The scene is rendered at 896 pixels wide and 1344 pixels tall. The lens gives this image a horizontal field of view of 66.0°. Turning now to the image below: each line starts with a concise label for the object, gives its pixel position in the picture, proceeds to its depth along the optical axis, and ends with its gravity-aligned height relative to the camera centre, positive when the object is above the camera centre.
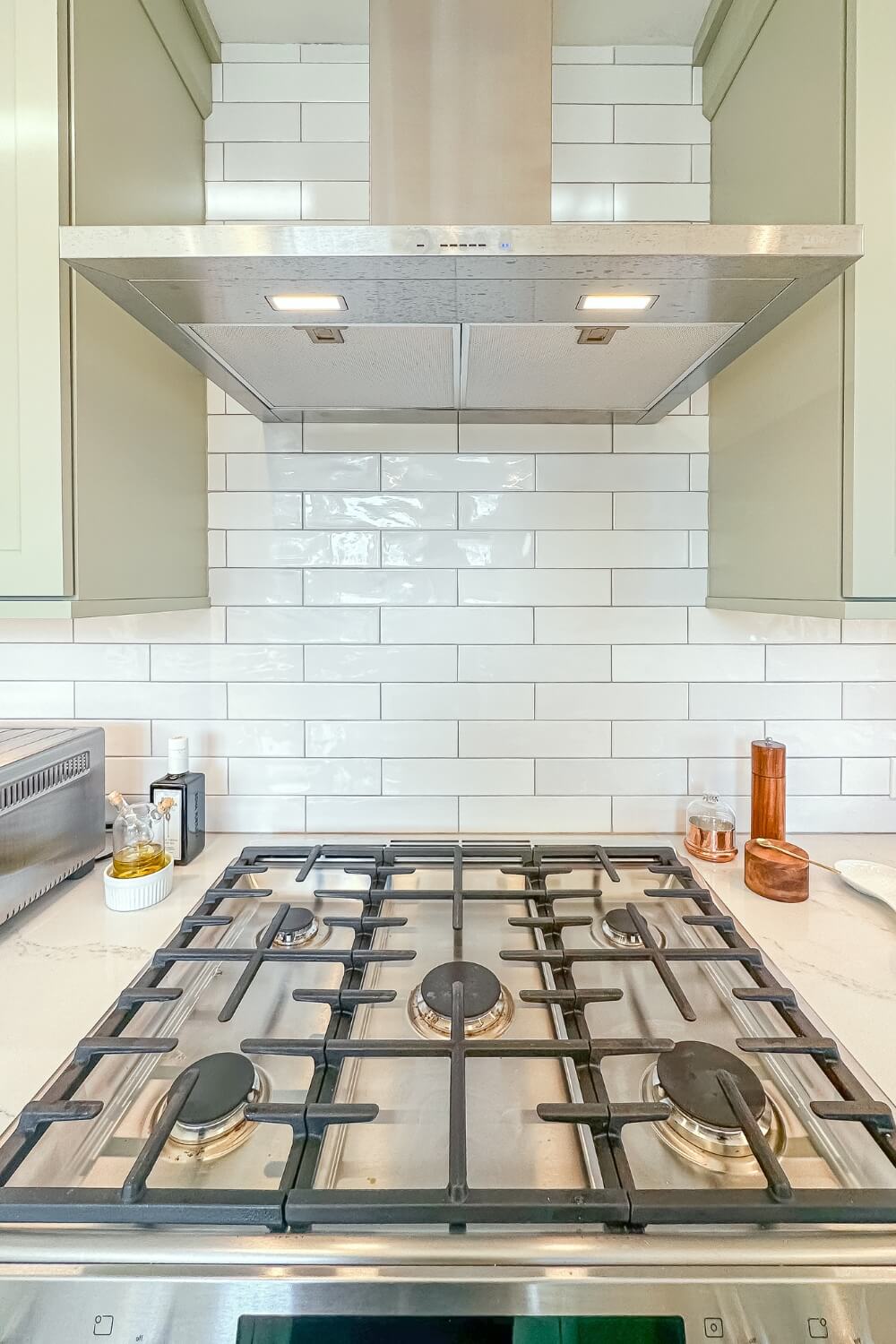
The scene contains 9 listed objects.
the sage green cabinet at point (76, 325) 0.88 +0.45
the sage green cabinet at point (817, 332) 0.90 +0.46
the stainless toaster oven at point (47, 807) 1.03 -0.26
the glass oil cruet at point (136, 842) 1.13 -0.32
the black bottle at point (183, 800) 1.24 -0.28
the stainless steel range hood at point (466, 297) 0.71 +0.41
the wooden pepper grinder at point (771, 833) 1.13 -0.34
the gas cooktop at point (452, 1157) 0.56 -0.49
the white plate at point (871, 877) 1.13 -0.38
